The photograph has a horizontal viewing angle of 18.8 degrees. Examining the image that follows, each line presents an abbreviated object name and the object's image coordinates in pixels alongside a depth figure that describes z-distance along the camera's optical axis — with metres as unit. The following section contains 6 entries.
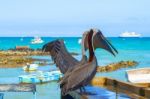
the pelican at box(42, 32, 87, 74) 11.65
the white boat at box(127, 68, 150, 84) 15.88
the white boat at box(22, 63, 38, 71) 38.56
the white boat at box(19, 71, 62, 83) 28.23
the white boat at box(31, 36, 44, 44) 115.31
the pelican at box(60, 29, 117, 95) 9.33
